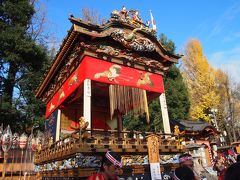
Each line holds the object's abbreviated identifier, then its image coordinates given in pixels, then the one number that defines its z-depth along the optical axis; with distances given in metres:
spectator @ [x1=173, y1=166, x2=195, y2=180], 3.02
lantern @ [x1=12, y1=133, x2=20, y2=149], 13.62
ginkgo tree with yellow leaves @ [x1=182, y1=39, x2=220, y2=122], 26.28
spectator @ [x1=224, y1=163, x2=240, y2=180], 1.59
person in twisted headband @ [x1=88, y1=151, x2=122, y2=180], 3.30
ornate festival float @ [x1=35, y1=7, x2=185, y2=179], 6.77
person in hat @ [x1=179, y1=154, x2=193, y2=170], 4.13
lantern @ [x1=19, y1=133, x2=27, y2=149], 13.20
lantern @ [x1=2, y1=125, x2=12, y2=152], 12.40
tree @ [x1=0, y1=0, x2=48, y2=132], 15.93
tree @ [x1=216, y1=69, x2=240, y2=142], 28.86
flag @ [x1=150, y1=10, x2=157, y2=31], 10.33
